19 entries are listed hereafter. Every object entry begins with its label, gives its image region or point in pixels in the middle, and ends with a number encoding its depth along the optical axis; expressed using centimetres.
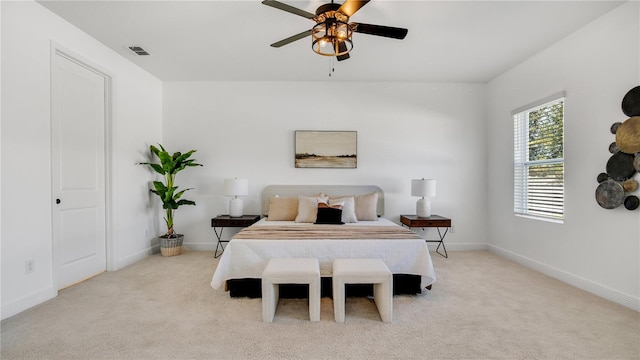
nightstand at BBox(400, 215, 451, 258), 435
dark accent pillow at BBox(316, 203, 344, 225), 398
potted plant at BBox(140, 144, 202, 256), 436
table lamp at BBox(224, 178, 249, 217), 448
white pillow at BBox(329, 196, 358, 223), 418
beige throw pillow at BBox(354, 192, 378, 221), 436
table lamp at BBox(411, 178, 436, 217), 443
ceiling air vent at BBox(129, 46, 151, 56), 364
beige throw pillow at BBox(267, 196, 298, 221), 436
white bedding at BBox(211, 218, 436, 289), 288
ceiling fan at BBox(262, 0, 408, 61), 220
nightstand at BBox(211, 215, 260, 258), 436
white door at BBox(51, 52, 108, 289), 305
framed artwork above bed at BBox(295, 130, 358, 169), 492
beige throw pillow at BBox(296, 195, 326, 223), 417
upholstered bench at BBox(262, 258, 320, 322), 238
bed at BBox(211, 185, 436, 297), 289
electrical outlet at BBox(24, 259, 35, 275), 262
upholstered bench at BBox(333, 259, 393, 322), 239
